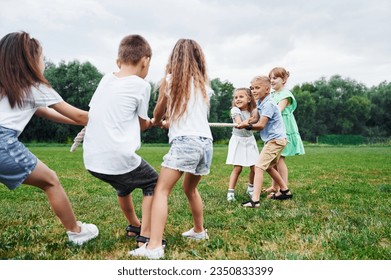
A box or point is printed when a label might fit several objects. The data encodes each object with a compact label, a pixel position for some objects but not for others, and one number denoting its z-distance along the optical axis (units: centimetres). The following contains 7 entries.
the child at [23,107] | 303
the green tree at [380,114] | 6481
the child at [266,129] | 527
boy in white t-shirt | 308
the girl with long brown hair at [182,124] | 316
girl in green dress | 617
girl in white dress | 582
